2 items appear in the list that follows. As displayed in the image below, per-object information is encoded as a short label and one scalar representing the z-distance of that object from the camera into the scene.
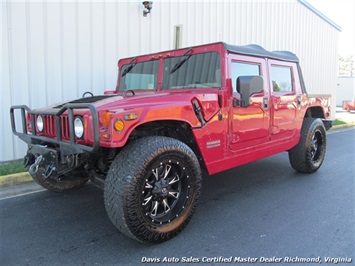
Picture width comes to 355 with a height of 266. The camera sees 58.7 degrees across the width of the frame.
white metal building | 5.68
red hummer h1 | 2.72
